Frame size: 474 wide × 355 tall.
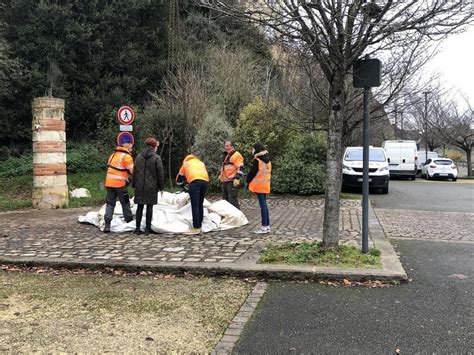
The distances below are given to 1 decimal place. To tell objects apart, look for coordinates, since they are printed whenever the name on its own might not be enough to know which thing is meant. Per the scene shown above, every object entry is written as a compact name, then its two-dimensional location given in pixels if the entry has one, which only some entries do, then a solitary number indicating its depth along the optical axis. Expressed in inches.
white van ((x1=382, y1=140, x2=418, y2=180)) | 1045.2
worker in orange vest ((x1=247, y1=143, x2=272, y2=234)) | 339.6
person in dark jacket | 332.0
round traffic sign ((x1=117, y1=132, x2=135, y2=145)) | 374.8
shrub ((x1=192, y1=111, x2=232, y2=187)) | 639.1
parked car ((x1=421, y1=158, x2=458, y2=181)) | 1121.4
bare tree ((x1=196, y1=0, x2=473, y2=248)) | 228.8
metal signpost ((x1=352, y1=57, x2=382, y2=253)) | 251.8
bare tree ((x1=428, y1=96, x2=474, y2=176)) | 1406.3
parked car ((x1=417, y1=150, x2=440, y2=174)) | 1430.4
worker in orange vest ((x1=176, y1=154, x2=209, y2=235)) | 339.6
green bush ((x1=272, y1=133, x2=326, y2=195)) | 610.9
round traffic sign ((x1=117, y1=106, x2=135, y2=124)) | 491.2
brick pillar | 495.5
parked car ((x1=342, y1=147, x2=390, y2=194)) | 690.8
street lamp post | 1425.3
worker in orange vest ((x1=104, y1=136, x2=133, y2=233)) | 350.6
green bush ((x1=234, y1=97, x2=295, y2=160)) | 653.3
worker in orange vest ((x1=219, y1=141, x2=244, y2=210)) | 395.5
